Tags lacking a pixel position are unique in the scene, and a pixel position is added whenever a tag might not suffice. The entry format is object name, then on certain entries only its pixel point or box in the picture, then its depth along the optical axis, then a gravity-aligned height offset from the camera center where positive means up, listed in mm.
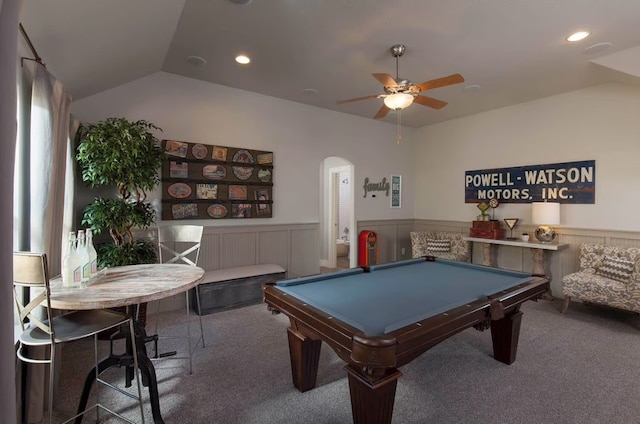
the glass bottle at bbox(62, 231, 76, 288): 1695 -340
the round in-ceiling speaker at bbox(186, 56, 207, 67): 3383 +1670
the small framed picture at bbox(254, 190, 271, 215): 4482 +81
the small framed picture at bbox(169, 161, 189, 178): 3787 +492
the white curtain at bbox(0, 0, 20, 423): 631 +38
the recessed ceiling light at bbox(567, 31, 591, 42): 2811 +1613
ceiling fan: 2609 +1082
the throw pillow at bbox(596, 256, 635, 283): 3408 -696
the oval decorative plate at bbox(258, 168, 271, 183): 4492 +497
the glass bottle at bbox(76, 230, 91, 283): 1746 -288
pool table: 1390 -584
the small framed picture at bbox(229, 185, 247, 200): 4254 +231
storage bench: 3607 -967
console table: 4203 -591
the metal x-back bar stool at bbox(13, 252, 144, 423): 1433 -653
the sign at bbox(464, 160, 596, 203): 4207 +384
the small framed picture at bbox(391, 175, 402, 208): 6189 +354
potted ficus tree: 2707 +310
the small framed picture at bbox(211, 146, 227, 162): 4098 +746
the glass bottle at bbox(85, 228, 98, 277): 1856 -285
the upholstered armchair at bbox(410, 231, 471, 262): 5102 -640
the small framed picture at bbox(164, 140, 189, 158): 3758 +755
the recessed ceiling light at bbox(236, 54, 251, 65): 3346 +1669
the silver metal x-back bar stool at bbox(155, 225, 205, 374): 2879 -244
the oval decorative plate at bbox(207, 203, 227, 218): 4086 -33
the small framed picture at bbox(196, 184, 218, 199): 3992 +233
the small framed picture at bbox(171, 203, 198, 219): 3811 -31
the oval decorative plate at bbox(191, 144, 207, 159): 3947 +752
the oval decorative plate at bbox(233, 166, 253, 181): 4285 +522
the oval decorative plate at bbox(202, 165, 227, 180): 4035 +495
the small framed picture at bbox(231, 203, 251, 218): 4281 -22
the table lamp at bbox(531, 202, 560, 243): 4102 -128
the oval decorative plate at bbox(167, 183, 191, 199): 3795 +232
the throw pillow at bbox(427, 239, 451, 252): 5199 -638
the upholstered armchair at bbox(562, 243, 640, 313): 3266 -815
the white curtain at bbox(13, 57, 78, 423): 1829 +199
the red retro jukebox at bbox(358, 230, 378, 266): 5516 -706
